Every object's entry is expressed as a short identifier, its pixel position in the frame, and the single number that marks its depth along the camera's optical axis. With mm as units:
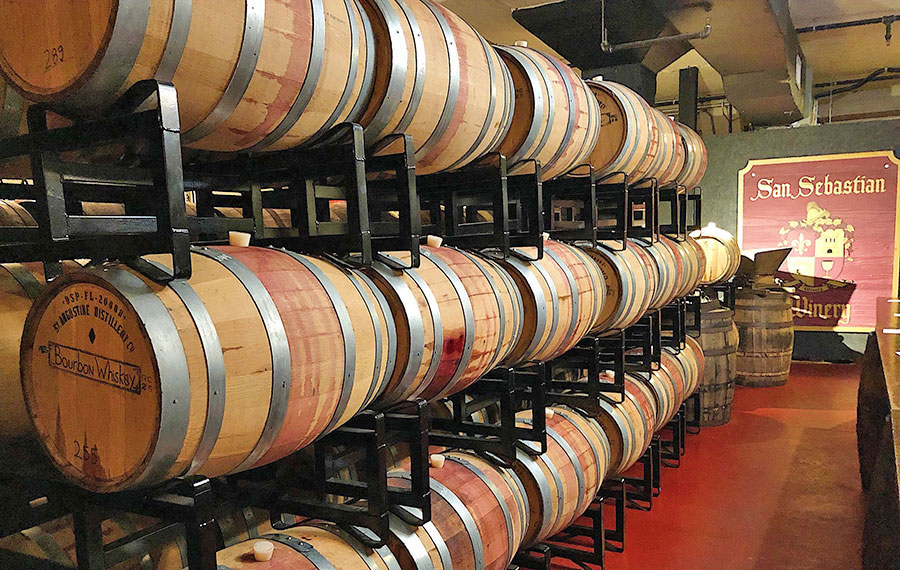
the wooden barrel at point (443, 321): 1914
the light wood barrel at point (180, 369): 1212
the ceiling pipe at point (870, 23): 7518
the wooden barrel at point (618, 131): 3748
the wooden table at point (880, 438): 2289
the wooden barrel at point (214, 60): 1190
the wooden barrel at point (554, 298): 2645
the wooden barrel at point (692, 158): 5664
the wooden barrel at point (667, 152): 4430
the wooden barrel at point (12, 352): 1440
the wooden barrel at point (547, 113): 2678
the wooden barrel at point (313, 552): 1686
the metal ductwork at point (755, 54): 5625
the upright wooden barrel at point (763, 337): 7598
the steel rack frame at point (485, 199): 2561
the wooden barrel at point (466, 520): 2072
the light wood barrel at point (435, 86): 1863
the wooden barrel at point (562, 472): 2818
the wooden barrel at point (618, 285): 3611
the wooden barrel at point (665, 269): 4338
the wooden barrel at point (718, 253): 6838
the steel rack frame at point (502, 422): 2658
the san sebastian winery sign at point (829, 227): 9008
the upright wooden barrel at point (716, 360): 6285
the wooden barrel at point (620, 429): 3746
